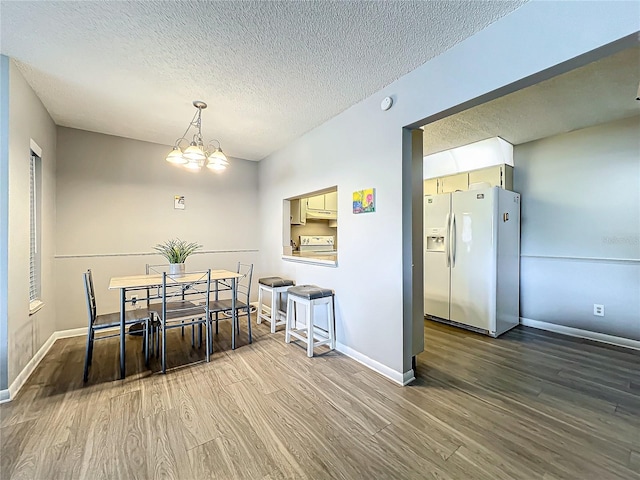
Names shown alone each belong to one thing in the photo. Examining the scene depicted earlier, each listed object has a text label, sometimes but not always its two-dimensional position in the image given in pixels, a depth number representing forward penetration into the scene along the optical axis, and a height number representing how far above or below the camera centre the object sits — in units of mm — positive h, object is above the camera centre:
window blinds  2668 -9
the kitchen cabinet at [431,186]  4395 +826
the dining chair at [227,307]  2893 -730
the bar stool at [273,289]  3486 -637
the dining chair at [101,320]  2320 -724
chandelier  2484 +750
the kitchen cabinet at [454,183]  4035 +818
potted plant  3043 -240
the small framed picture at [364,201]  2518 +351
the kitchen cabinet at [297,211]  4448 +441
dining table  2381 -420
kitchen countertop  3086 -248
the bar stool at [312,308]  2789 -727
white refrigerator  3291 -267
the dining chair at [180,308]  2486 -705
